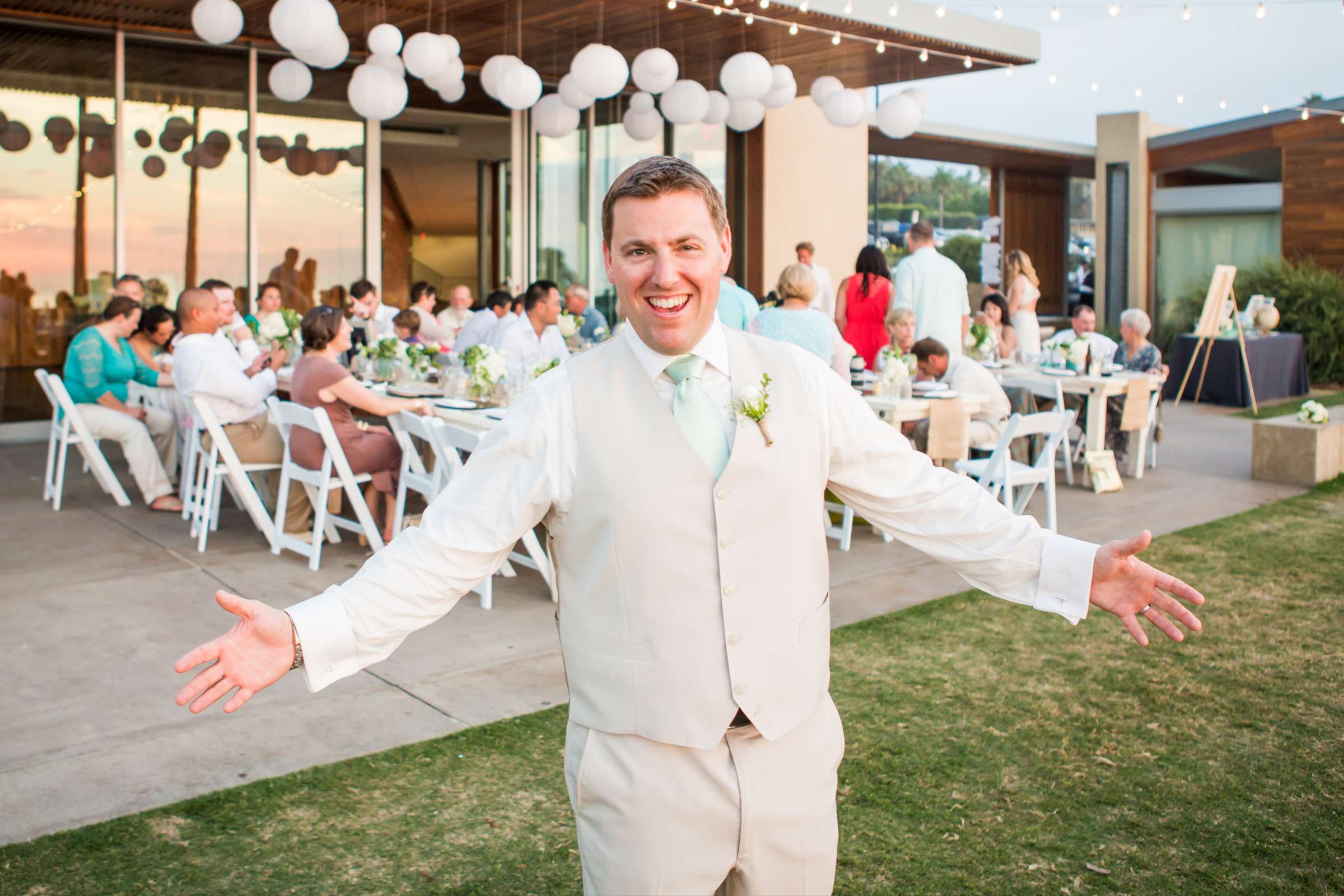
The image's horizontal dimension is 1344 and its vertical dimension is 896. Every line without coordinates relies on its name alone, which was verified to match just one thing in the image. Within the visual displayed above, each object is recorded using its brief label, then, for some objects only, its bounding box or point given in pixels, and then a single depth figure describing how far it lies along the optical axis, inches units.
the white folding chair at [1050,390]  291.7
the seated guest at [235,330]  319.6
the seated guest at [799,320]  239.8
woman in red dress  313.1
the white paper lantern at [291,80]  354.9
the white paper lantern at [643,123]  405.4
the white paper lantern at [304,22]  247.4
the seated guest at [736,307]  286.5
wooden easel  442.0
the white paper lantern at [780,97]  356.2
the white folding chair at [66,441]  272.1
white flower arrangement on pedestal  318.7
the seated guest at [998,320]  368.8
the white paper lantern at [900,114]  361.7
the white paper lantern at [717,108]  386.6
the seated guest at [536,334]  298.0
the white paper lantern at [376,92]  287.4
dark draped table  487.5
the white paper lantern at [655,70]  324.8
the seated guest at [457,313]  417.1
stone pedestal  311.4
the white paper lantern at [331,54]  273.4
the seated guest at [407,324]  335.9
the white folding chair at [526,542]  197.8
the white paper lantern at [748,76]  319.9
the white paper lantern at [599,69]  289.9
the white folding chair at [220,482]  232.4
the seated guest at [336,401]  225.0
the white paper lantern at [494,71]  313.9
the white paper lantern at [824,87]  375.9
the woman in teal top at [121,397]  277.9
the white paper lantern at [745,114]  382.6
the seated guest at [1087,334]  330.3
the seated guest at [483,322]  359.9
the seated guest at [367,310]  358.6
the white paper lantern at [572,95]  339.3
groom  60.4
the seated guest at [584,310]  374.9
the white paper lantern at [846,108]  369.1
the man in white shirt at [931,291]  297.1
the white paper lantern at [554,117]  384.2
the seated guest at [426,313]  378.6
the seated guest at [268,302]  356.5
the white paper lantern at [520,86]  300.2
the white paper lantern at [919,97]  369.4
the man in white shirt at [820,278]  431.2
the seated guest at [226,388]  241.6
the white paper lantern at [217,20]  278.8
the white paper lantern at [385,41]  288.7
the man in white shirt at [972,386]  267.7
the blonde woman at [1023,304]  367.2
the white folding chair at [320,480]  216.8
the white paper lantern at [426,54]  279.1
